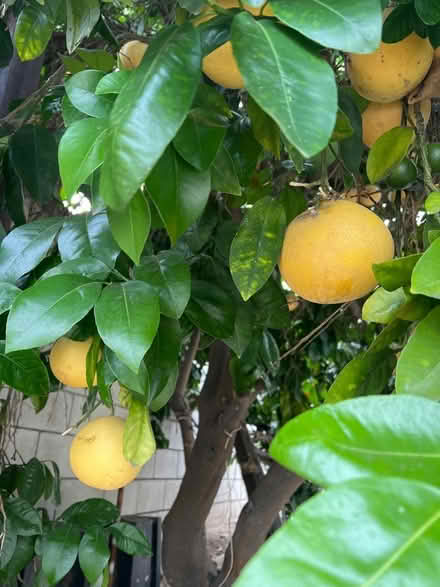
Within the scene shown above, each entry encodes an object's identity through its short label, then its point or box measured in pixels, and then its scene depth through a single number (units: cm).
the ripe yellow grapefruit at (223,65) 57
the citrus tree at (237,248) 25
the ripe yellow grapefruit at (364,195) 77
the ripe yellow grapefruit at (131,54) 86
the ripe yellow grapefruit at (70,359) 75
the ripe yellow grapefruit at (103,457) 84
